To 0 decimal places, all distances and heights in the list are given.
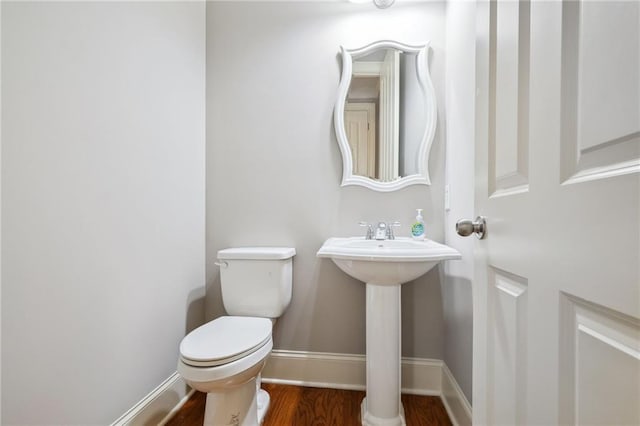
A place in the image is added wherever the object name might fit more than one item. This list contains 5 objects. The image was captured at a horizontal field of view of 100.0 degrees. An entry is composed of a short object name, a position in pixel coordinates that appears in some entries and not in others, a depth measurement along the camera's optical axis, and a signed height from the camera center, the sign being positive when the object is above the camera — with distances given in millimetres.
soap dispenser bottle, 1456 -94
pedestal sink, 1138 -574
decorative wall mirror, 1550 +559
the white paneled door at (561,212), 325 +0
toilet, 985 -532
